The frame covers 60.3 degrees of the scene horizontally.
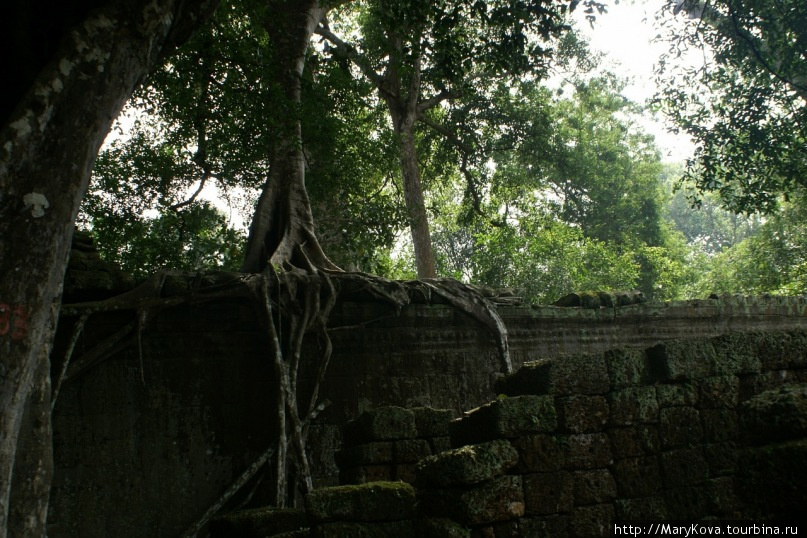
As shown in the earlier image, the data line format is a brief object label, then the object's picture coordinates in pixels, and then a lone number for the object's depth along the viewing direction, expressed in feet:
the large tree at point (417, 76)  22.41
